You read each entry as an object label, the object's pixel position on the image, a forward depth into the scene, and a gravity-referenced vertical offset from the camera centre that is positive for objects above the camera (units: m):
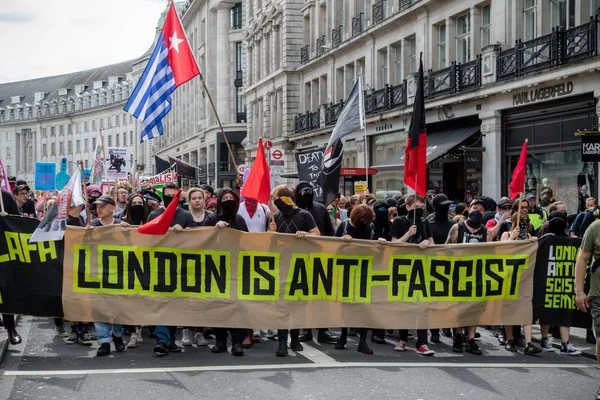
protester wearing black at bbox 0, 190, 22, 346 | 9.74 -1.45
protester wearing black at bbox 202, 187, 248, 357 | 9.58 -0.28
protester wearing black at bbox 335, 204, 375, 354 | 9.79 -0.40
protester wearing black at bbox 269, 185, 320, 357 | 9.90 -0.26
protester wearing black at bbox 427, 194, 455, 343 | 10.75 -0.36
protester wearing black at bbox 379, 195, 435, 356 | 9.87 -0.42
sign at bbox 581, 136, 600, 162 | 14.09 +0.74
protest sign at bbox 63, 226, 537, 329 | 9.43 -0.92
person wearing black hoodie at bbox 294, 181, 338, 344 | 10.56 -0.24
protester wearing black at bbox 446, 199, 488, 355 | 10.48 -0.43
